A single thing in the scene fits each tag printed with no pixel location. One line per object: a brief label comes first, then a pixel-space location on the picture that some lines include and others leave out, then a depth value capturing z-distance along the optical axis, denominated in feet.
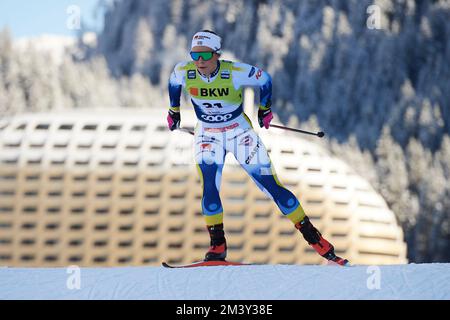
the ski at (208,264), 43.24
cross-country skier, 42.98
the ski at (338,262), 43.86
